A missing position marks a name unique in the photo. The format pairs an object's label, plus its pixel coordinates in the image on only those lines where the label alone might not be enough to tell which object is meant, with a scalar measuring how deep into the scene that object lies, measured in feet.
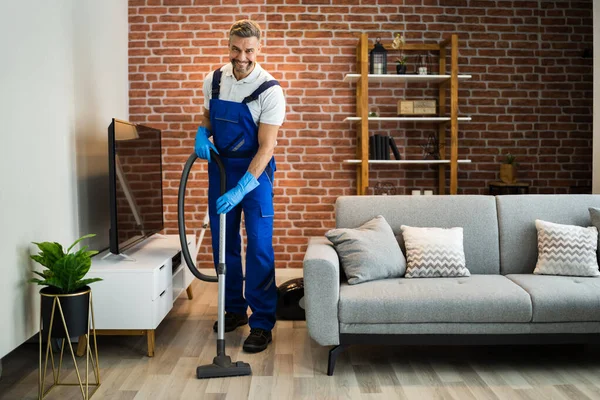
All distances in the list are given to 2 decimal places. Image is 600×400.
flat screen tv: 10.57
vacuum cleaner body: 12.67
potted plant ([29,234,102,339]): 8.36
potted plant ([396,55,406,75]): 15.69
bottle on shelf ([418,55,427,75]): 16.55
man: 10.59
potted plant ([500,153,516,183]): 16.11
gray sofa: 9.23
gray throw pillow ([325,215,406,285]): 10.11
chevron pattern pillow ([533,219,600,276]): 10.41
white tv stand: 9.92
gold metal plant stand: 8.26
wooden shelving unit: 15.49
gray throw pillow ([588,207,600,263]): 10.80
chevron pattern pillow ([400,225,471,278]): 10.52
